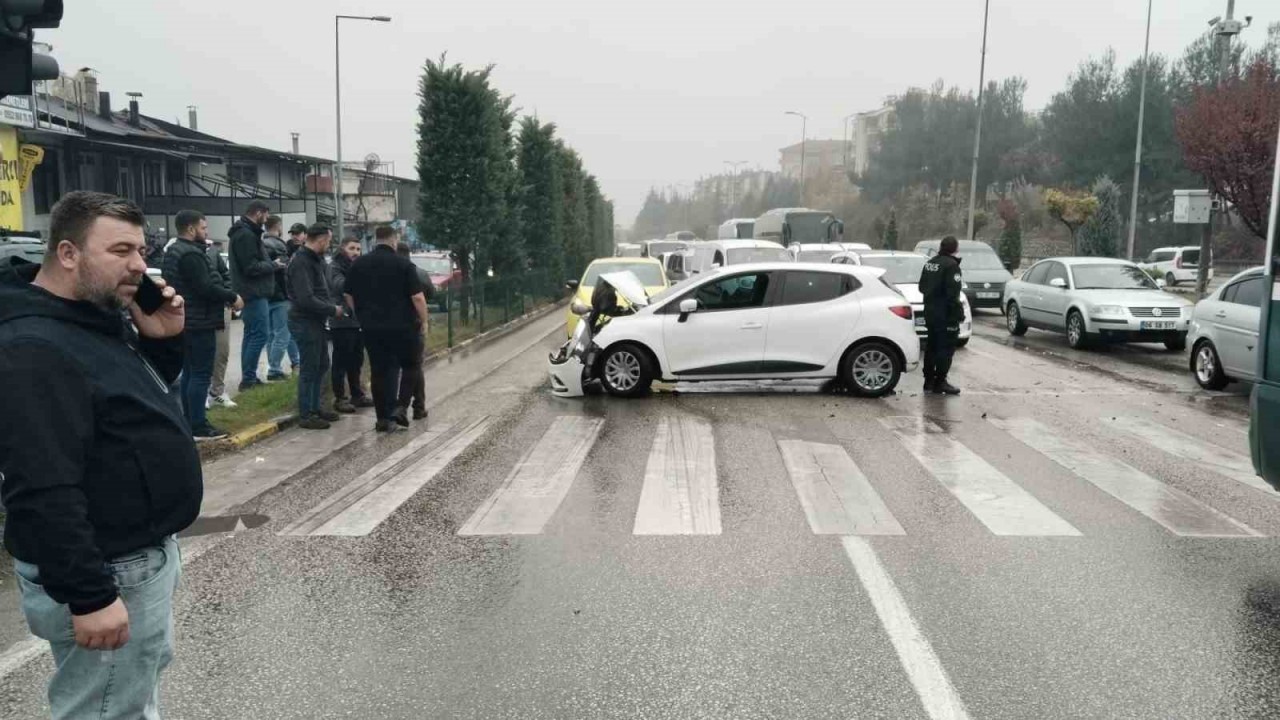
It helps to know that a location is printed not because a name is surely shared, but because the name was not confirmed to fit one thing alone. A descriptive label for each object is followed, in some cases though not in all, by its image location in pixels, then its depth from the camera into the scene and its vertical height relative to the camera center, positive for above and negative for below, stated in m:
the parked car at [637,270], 19.88 -0.66
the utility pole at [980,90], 35.88 +5.55
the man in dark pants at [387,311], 9.95 -0.78
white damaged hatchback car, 12.03 -1.12
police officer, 12.28 -0.77
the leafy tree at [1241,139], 21.72 +2.46
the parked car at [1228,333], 12.11 -0.97
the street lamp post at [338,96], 31.65 +4.30
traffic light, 5.76 +1.07
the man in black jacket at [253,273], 11.36 -0.52
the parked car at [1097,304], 16.58 -0.92
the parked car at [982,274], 25.09 -0.67
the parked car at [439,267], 26.16 -0.99
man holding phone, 2.47 -0.61
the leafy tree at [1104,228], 33.91 +0.73
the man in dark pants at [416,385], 10.41 -1.57
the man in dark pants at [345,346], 10.91 -1.26
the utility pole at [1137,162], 31.23 +2.74
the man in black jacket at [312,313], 10.11 -0.84
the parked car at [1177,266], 41.25 -0.59
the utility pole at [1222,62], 23.19 +4.42
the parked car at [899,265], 19.32 -0.40
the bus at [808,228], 40.75 +0.58
